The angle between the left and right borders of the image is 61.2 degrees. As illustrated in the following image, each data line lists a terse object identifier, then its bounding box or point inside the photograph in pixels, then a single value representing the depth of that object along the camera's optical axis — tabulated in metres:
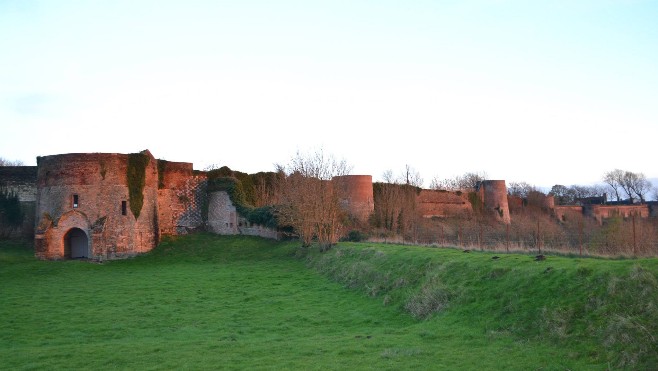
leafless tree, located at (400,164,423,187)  50.83
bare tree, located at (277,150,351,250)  26.59
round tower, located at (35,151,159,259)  30.30
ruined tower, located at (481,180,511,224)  47.12
